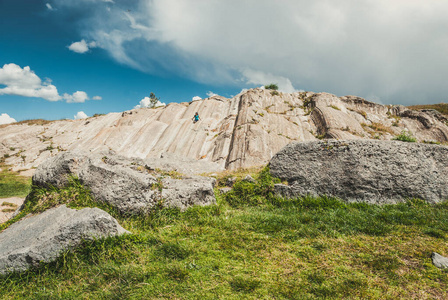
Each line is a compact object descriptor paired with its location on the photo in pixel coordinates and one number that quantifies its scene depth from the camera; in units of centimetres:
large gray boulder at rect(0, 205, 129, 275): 477
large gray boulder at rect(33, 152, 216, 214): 721
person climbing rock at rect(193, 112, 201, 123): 4000
